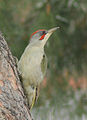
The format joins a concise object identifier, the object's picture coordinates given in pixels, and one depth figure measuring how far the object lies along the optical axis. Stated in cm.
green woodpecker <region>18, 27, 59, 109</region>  622
